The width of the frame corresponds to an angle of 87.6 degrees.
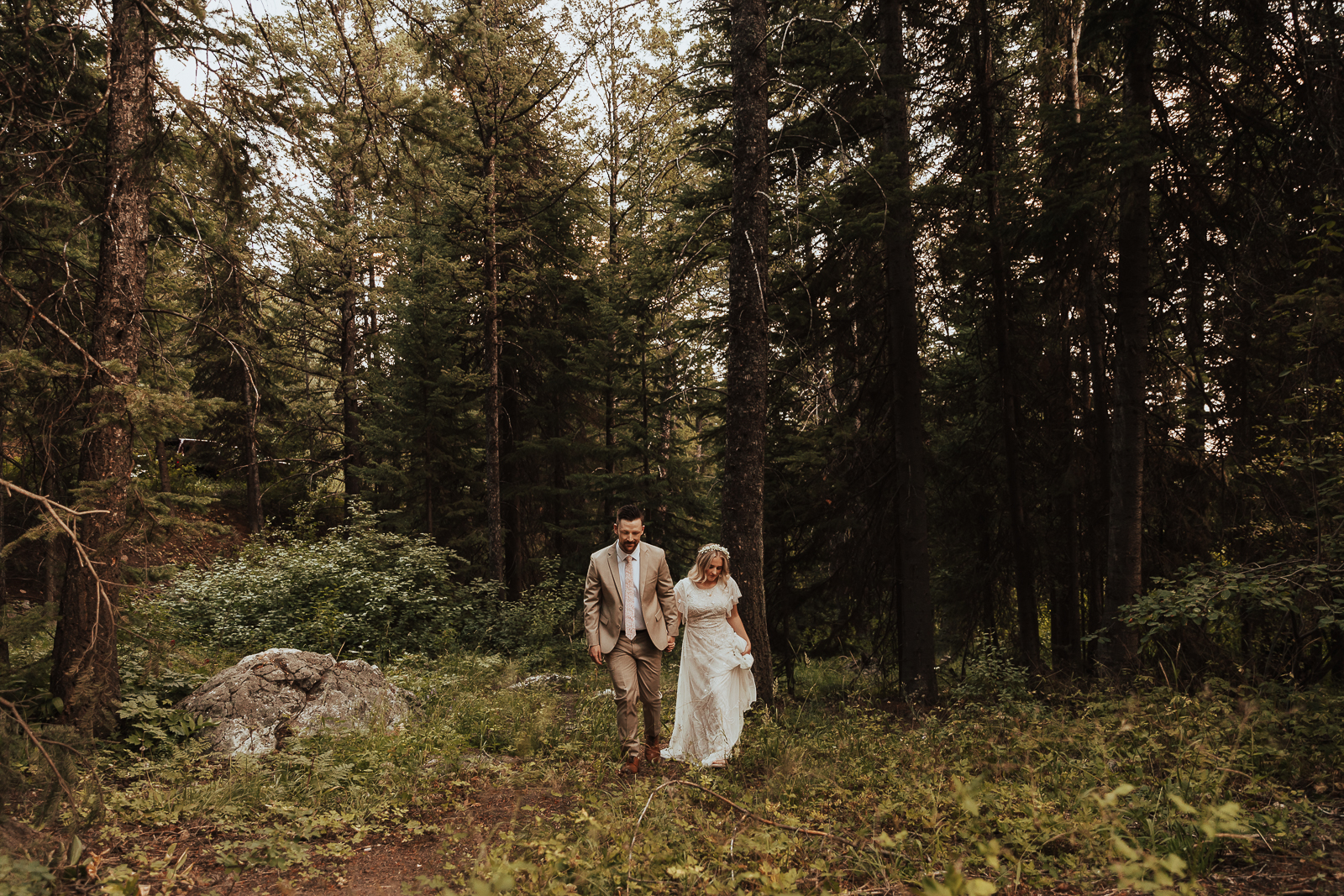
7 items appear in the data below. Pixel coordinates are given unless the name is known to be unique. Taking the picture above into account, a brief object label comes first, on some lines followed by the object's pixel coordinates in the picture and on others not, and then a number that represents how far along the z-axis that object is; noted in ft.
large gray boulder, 22.52
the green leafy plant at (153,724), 21.21
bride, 21.70
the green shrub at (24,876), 11.16
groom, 20.92
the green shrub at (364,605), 39.68
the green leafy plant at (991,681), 31.91
